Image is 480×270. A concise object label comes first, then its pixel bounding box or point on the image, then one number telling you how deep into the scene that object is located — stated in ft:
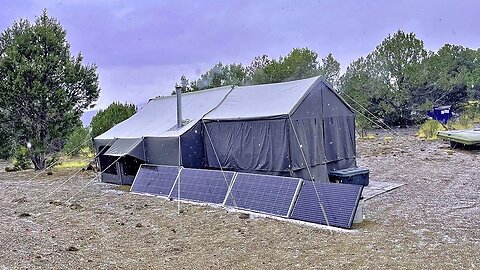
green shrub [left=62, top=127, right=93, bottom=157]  55.57
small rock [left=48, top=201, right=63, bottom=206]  27.21
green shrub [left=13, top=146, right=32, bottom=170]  51.49
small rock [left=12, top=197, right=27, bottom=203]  28.49
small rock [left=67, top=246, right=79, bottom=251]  16.80
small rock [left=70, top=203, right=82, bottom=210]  25.61
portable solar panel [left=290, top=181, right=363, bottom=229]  19.50
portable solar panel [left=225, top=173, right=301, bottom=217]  21.83
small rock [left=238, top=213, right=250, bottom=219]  21.66
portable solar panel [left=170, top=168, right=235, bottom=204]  25.29
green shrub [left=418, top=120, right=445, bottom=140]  59.64
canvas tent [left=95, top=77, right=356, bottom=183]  28.09
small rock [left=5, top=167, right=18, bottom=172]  51.46
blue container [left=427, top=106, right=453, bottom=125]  74.08
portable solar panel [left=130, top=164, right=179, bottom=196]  28.73
